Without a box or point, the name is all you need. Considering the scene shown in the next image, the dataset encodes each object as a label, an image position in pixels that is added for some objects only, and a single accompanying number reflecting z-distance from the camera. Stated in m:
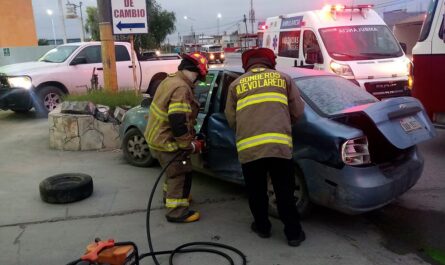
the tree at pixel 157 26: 30.44
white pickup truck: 10.63
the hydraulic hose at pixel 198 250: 3.90
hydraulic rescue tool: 3.01
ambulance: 9.41
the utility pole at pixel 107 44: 9.43
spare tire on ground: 5.39
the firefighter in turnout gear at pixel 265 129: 3.92
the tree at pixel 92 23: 32.88
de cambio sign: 9.40
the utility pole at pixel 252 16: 73.25
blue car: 4.09
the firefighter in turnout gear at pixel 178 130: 4.47
